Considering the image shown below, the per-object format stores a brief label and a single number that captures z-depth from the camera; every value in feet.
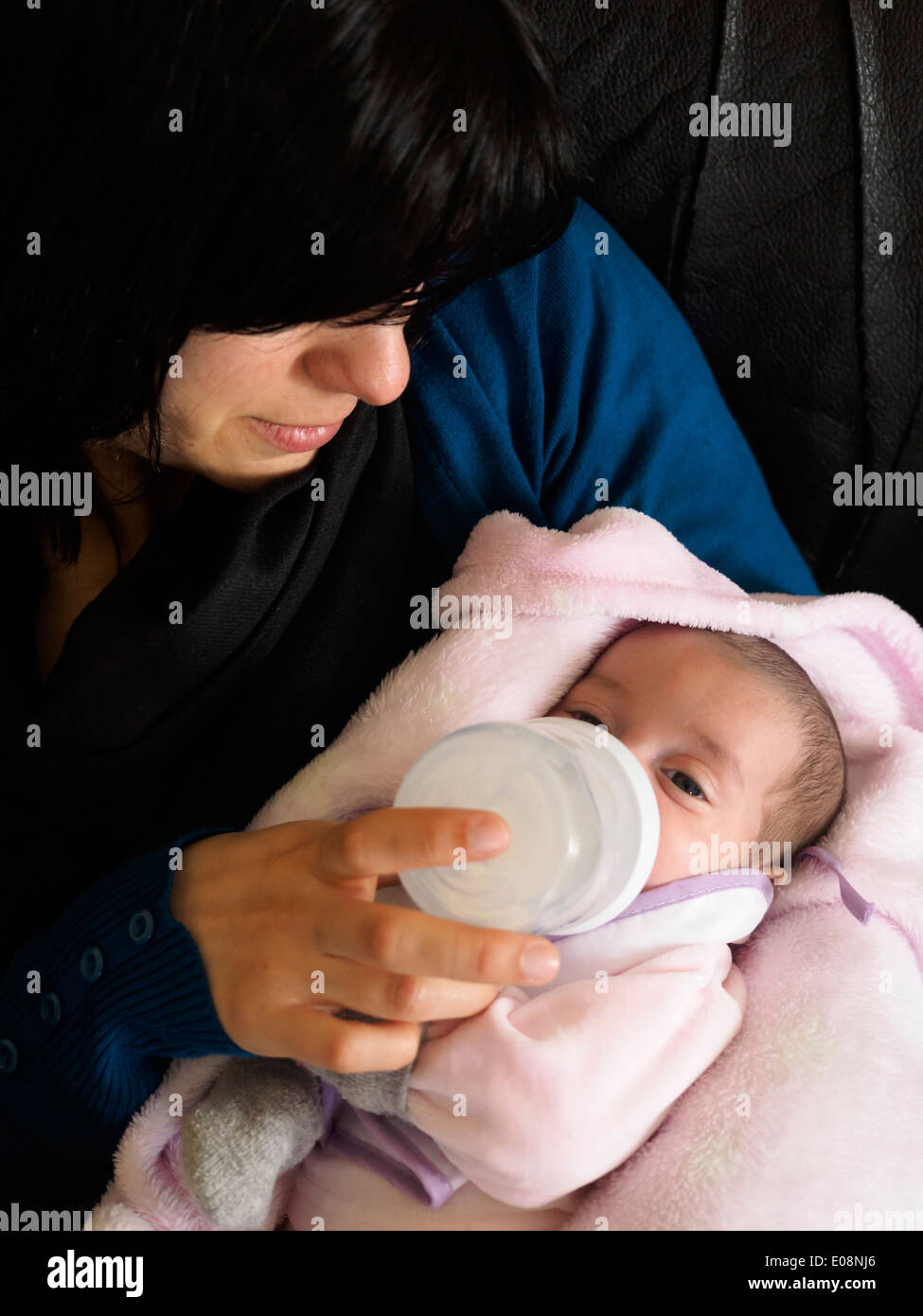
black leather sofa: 3.92
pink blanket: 2.98
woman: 2.25
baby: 2.85
